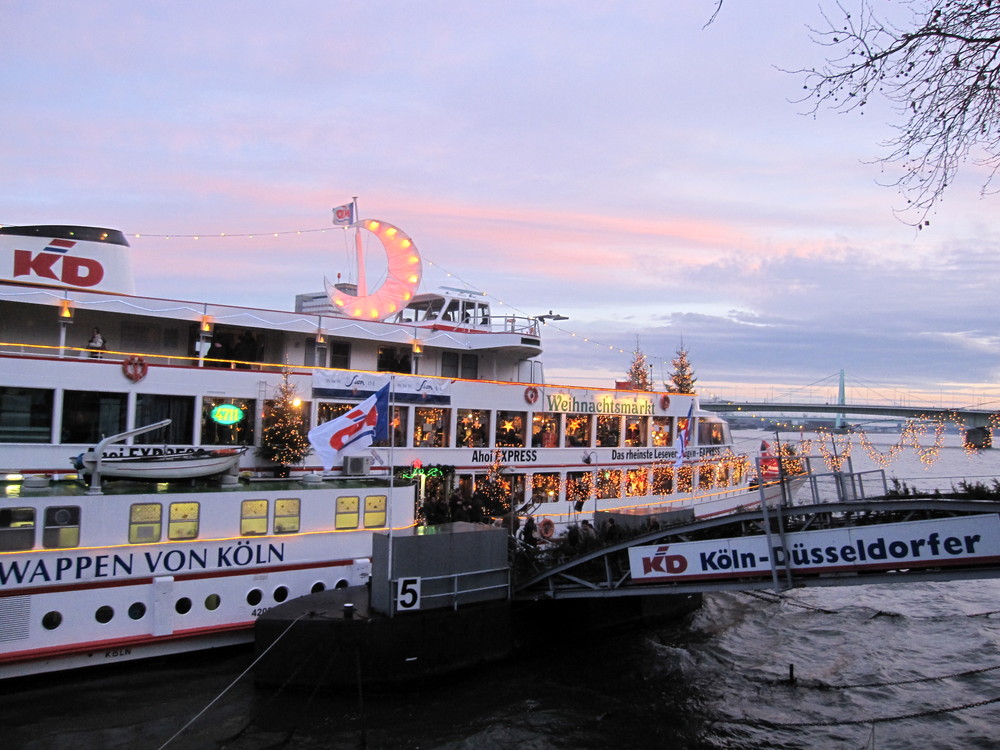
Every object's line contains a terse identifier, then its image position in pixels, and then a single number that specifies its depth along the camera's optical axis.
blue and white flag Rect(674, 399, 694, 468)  28.08
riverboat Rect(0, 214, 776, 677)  14.73
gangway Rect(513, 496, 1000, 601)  12.02
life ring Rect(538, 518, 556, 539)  22.50
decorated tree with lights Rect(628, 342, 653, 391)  54.16
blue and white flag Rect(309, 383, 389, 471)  15.23
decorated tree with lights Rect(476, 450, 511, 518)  24.11
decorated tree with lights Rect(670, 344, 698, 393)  53.28
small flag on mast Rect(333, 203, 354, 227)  25.98
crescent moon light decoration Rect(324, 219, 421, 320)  25.17
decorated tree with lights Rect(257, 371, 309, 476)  20.25
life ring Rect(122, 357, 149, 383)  18.75
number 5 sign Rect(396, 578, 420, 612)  15.05
